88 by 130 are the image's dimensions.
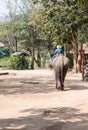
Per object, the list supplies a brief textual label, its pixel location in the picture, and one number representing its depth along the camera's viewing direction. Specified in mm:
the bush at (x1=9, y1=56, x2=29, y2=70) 35125
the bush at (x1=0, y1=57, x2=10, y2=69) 36803
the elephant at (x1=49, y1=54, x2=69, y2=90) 15625
